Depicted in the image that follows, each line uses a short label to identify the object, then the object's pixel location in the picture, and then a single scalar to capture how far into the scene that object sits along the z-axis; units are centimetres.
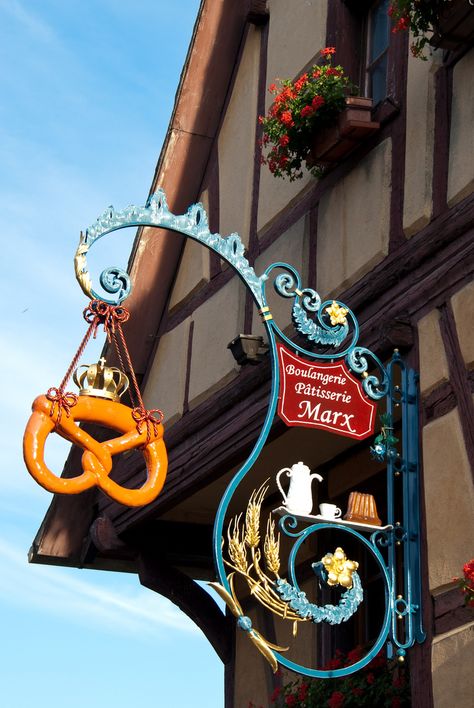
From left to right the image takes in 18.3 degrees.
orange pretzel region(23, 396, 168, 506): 629
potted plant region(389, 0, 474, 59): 686
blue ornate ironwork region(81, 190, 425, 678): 636
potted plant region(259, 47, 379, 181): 791
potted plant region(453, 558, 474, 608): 587
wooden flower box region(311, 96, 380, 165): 788
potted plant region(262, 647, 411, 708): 727
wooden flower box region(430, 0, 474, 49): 683
